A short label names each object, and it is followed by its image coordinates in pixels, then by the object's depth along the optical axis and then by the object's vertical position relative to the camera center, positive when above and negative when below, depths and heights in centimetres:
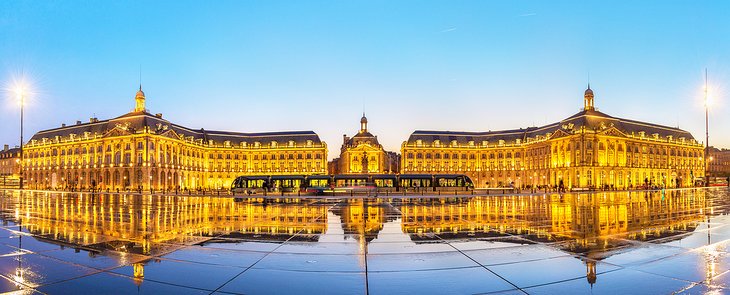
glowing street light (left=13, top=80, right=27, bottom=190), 5562 +895
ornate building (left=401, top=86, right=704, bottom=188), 11219 +237
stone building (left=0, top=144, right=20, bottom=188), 16350 +217
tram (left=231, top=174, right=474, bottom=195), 7350 -294
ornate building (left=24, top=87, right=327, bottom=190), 10869 +348
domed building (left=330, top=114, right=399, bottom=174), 14588 +238
